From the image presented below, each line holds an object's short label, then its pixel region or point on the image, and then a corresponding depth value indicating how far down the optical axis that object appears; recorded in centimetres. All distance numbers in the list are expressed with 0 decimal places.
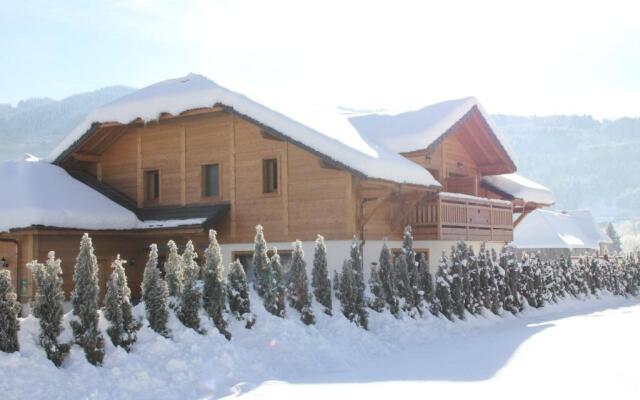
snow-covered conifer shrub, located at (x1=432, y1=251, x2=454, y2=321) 1795
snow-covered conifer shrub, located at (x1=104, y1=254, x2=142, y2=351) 1101
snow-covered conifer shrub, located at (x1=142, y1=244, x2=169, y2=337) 1176
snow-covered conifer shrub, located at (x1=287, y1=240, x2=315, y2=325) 1439
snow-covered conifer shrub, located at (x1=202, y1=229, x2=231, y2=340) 1263
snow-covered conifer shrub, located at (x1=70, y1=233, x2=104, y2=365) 1055
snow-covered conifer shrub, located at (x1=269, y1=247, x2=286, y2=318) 1414
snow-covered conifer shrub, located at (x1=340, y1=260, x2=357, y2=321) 1523
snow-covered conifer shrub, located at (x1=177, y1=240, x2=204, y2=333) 1224
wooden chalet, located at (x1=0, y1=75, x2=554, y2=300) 2006
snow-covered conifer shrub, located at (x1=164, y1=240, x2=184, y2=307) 1260
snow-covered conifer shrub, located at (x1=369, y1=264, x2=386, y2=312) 1617
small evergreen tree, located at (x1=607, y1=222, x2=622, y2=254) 9156
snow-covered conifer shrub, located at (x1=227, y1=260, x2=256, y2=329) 1317
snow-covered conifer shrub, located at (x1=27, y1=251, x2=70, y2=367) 1017
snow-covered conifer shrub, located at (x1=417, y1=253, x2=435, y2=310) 1773
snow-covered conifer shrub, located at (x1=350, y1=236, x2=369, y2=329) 1529
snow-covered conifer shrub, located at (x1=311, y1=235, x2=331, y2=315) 1520
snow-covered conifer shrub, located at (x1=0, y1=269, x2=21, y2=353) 976
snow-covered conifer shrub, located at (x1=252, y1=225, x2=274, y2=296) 1407
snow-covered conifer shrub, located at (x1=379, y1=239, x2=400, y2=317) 1655
